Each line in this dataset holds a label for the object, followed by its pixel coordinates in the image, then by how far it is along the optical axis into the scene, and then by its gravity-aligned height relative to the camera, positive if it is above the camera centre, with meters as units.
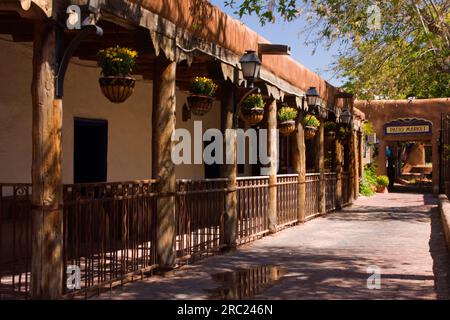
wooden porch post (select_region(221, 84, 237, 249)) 9.73 -0.15
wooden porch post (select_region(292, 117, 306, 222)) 14.22 +0.14
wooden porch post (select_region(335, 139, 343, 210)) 18.38 -0.19
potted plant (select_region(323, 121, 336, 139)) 18.20 +1.29
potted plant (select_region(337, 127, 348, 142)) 18.84 +1.23
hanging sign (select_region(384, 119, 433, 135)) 28.88 +2.18
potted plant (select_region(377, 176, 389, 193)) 28.95 -0.59
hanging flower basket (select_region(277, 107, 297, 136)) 13.09 +1.14
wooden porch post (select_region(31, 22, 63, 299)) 5.47 +0.01
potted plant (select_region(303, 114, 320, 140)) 14.64 +1.16
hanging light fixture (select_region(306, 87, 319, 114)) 14.12 +1.78
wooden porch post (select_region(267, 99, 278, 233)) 11.81 +0.20
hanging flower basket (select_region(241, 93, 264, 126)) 10.83 +1.15
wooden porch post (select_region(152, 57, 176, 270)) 7.60 +0.29
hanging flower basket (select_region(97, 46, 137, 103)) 6.77 +1.17
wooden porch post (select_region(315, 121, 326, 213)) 16.20 +0.30
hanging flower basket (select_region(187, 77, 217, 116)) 8.69 +1.12
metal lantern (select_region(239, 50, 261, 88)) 9.34 +1.67
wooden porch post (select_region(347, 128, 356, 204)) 20.56 +0.42
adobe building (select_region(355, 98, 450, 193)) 28.47 +2.47
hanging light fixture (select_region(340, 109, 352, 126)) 18.31 +1.68
